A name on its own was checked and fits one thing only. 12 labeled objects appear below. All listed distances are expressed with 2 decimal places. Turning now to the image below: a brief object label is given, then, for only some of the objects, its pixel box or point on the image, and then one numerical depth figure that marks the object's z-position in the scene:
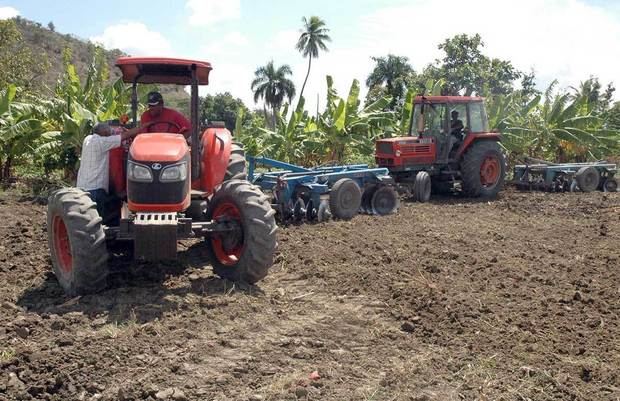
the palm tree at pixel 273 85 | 52.59
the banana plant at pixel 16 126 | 13.31
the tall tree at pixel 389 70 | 44.59
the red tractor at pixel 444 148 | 13.80
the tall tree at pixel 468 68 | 38.97
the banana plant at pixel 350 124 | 16.48
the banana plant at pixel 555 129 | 19.20
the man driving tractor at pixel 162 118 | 6.84
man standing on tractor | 6.28
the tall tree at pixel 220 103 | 52.38
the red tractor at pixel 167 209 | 5.60
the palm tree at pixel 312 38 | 44.25
